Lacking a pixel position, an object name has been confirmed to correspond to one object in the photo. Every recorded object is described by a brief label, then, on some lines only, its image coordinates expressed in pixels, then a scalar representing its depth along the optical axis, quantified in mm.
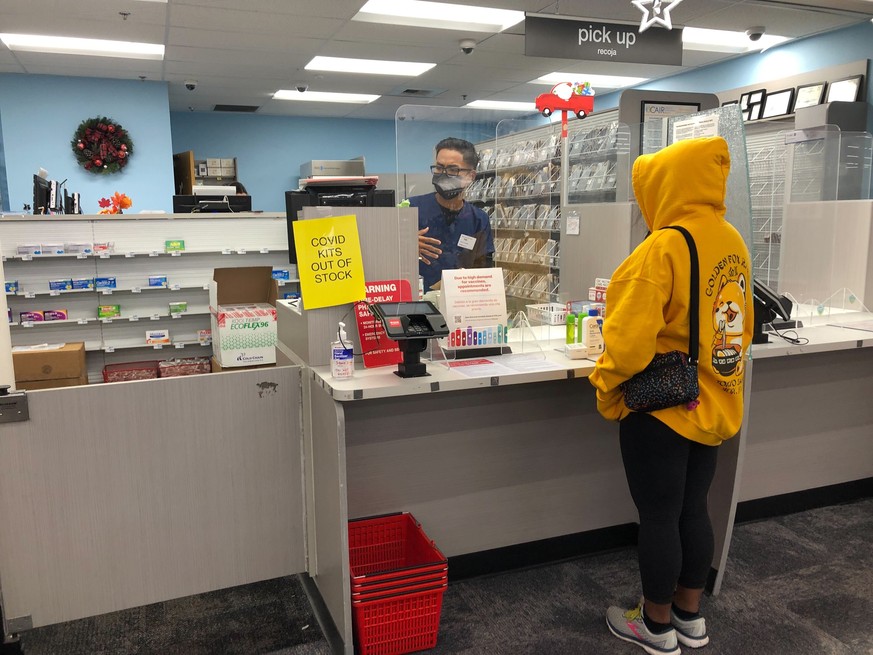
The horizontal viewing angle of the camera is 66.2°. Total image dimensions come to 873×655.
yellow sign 2129
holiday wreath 7812
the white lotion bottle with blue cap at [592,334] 2318
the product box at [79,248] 4938
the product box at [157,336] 5297
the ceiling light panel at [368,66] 7246
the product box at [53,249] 4871
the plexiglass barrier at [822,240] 3246
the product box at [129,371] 4926
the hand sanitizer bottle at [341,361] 2016
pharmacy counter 2062
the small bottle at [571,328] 2375
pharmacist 2578
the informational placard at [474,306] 2264
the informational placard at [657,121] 2727
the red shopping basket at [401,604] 1993
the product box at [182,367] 5047
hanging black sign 3848
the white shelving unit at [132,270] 4922
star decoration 3262
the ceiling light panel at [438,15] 5531
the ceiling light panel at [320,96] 9039
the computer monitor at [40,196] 5172
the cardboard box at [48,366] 4293
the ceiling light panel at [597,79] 8148
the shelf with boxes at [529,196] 2678
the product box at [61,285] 4938
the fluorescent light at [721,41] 6453
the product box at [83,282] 5012
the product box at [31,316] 4918
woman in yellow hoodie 1800
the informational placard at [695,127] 2373
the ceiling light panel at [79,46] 6332
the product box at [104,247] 5016
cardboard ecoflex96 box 4570
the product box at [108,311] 5125
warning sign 2195
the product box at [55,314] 4969
